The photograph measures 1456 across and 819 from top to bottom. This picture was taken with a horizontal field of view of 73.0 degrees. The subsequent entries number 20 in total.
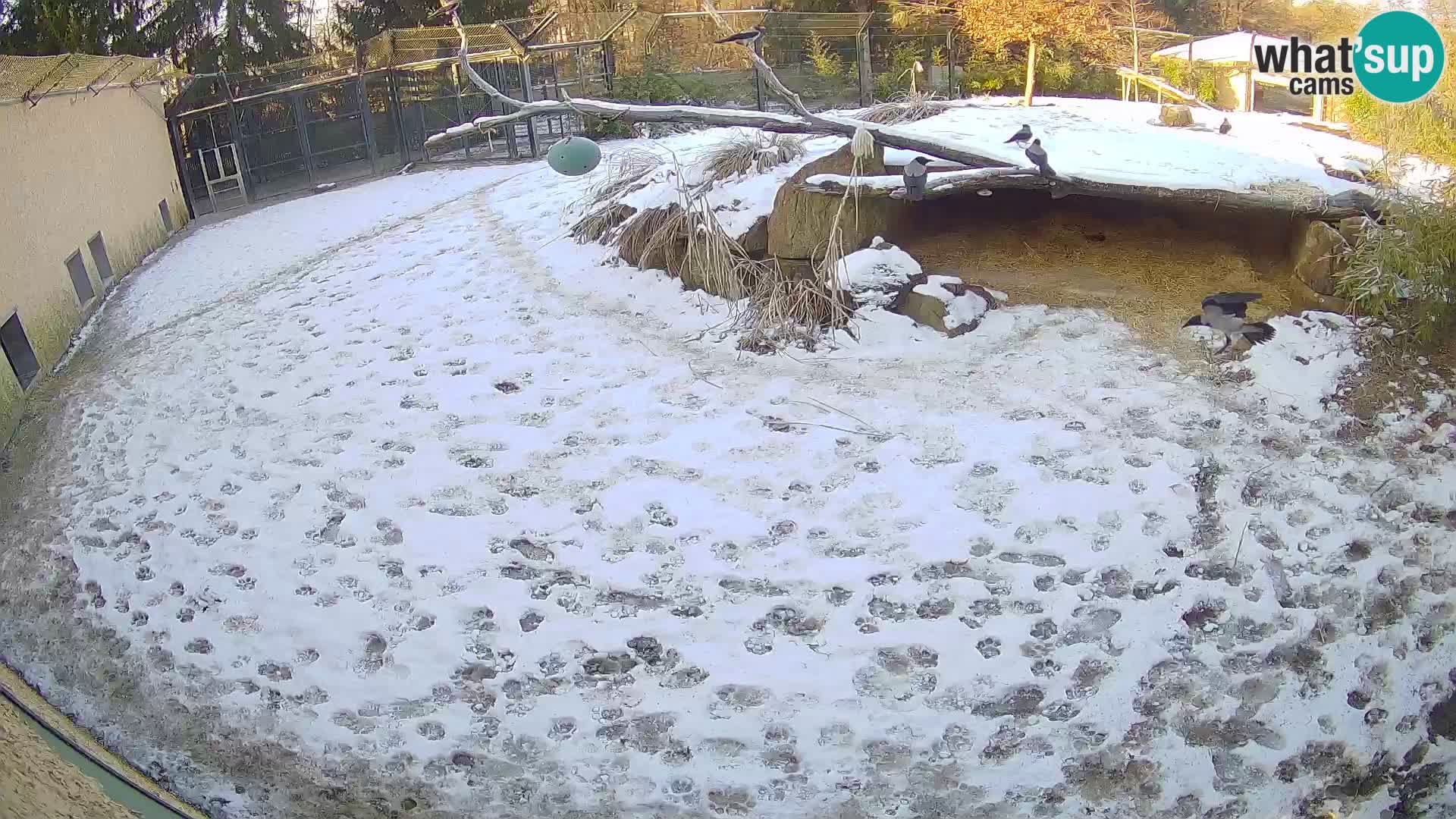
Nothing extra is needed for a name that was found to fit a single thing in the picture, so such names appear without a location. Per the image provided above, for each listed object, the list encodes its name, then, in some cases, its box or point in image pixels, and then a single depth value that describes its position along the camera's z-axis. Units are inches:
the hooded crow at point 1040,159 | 197.8
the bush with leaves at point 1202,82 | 483.5
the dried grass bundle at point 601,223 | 267.1
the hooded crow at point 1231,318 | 190.7
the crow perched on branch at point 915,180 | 208.4
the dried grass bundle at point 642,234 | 244.7
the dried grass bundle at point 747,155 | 257.6
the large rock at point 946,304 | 207.6
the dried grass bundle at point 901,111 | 309.2
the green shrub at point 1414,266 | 175.1
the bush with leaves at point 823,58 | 560.1
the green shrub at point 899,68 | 570.6
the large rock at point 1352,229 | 192.5
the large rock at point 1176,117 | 356.8
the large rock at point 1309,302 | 193.8
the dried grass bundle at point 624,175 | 283.4
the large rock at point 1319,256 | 194.7
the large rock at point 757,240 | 233.9
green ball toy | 192.4
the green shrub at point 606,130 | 507.8
